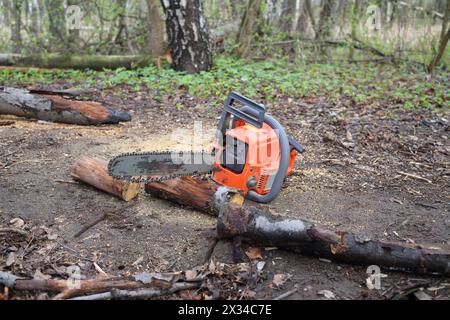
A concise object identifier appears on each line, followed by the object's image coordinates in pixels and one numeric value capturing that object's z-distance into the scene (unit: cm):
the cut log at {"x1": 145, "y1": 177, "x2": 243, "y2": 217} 314
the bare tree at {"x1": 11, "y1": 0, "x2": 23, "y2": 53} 927
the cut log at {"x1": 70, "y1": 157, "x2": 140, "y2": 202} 336
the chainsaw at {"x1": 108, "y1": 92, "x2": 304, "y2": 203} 306
